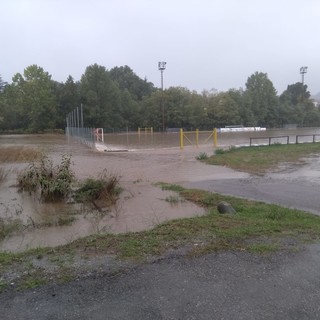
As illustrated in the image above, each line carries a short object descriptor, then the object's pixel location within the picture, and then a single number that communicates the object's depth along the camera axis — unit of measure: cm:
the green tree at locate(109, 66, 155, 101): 11431
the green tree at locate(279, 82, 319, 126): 10531
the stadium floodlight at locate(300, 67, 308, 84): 9375
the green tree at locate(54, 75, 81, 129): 8406
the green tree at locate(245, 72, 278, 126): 9881
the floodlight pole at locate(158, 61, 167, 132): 6788
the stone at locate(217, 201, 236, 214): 767
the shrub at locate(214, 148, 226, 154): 2169
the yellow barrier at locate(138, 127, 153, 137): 7788
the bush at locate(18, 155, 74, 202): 960
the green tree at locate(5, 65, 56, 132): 8200
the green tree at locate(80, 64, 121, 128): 8094
